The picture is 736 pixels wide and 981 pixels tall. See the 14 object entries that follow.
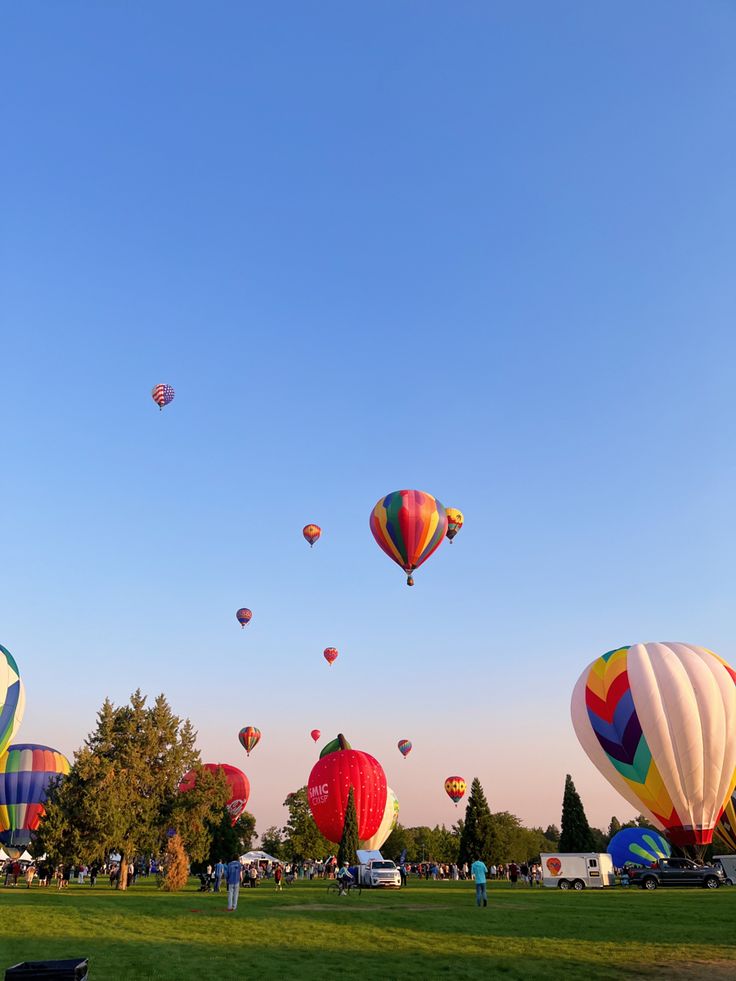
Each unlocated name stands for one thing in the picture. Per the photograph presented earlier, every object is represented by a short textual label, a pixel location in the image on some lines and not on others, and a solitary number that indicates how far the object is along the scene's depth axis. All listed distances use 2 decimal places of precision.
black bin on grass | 10.00
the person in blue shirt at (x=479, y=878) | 29.17
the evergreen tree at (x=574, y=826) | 70.00
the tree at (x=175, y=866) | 41.97
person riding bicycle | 36.38
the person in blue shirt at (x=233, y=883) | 25.91
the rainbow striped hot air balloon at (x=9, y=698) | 56.25
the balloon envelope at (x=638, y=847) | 60.91
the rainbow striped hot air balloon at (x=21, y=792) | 73.50
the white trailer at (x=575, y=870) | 45.25
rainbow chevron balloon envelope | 47.12
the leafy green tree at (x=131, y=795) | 42.53
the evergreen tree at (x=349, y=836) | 60.83
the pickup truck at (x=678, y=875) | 45.09
